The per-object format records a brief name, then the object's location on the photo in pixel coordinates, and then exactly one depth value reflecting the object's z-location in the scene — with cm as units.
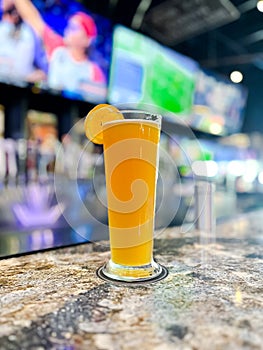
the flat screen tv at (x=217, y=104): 297
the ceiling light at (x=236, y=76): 261
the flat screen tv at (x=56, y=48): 154
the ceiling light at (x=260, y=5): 150
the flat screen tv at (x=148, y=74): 210
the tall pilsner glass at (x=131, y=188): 50
